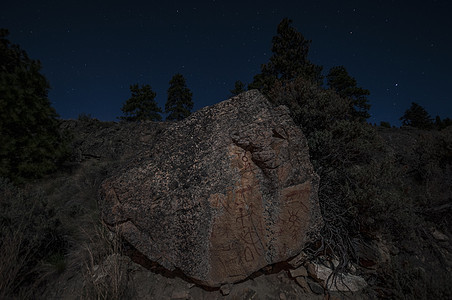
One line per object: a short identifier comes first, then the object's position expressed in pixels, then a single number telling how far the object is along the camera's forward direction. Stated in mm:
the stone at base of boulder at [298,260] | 2580
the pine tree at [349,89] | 14203
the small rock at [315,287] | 2406
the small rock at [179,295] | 2357
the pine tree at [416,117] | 23562
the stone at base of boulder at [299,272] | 2554
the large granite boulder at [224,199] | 2357
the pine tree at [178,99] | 21438
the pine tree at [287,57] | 10016
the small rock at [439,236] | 3061
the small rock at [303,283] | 2445
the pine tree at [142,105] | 19750
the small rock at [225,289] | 2334
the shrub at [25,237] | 2383
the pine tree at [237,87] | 16047
